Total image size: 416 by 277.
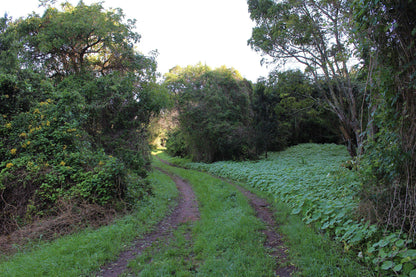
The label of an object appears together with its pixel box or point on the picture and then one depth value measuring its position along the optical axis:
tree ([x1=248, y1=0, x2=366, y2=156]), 11.68
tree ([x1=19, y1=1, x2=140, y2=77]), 11.69
